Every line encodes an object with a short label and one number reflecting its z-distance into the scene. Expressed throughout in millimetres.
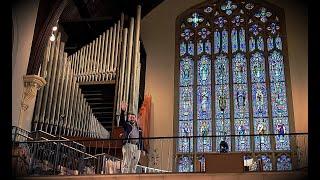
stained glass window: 16703
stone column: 11656
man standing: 10781
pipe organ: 12625
